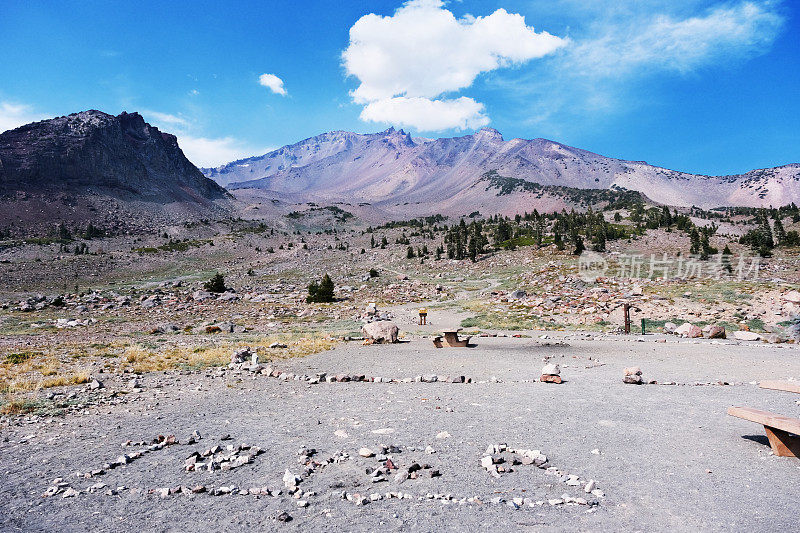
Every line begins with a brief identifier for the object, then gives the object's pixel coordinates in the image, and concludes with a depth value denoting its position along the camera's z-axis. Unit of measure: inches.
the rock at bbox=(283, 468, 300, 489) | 202.4
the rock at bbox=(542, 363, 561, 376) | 427.5
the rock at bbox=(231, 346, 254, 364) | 563.2
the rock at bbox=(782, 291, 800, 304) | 853.3
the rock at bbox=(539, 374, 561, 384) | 423.2
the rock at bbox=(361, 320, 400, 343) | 788.0
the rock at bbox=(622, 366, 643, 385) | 408.5
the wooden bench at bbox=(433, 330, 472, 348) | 725.9
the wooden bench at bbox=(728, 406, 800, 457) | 219.1
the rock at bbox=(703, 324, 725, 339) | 730.2
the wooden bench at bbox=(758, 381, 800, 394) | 274.3
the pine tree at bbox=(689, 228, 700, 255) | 2034.9
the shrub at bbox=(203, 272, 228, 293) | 1673.2
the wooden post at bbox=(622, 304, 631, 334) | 803.1
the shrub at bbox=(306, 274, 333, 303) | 1528.3
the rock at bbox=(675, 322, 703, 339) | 749.9
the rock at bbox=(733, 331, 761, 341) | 691.5
